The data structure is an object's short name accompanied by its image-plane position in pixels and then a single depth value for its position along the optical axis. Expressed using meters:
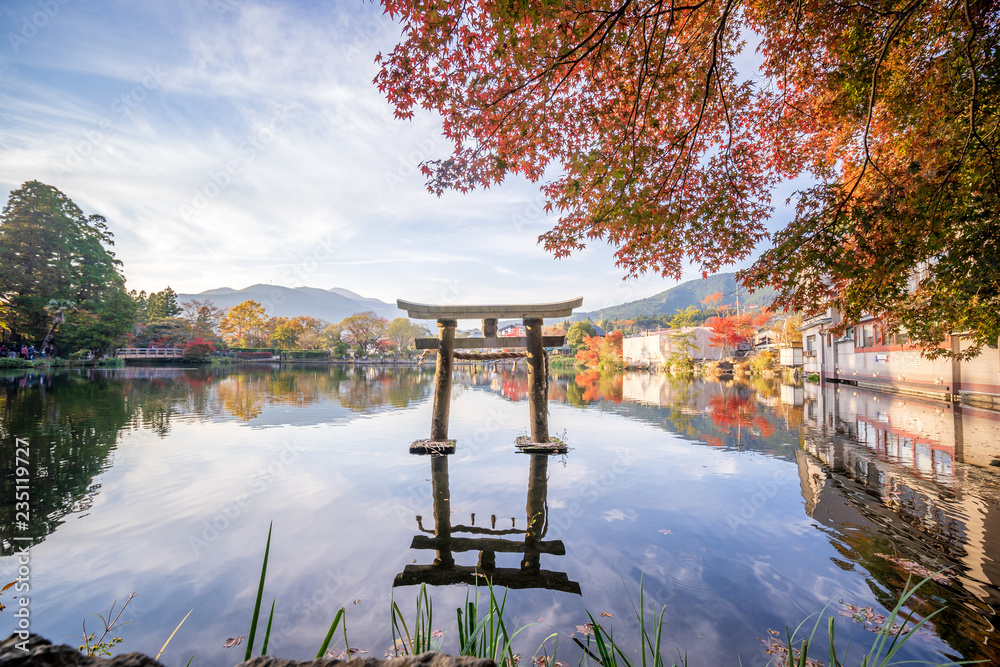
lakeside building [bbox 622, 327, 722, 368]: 53.19
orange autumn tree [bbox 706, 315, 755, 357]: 43.00
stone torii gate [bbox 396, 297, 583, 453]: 8.69
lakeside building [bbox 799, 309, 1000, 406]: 14.75
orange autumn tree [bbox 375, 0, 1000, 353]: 3.83
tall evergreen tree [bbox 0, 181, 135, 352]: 28.77
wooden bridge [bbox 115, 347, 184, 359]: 43.03
